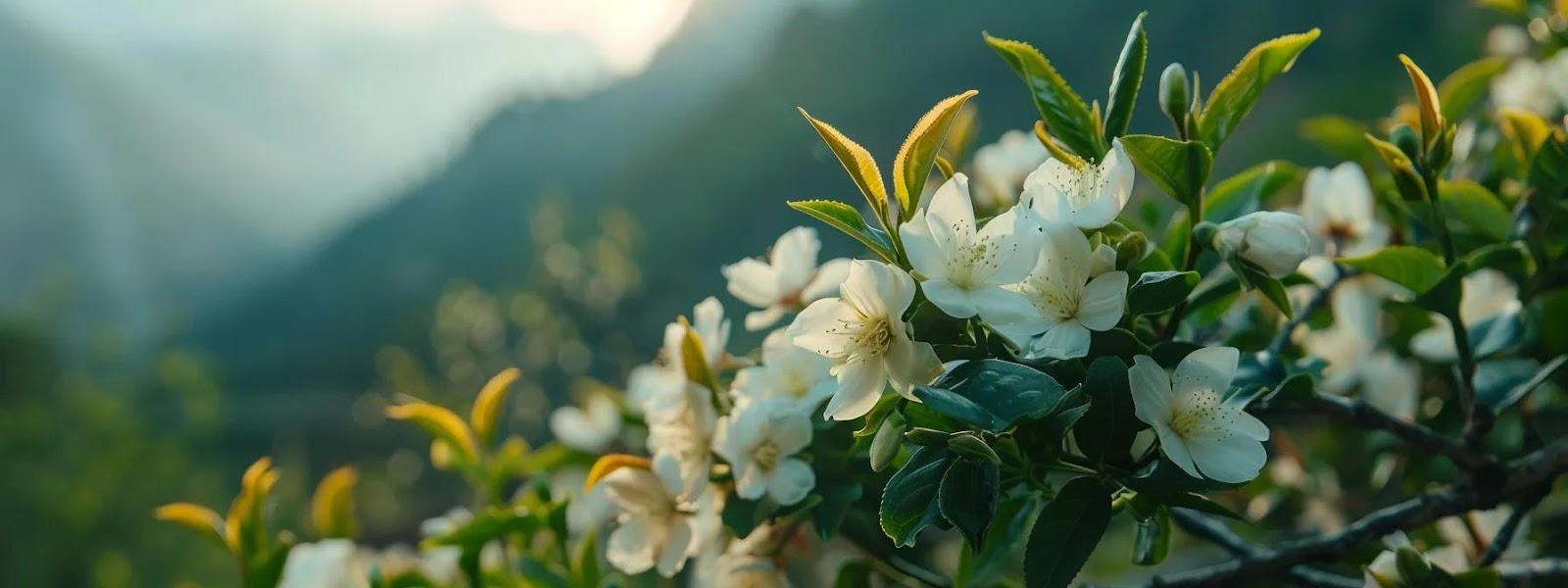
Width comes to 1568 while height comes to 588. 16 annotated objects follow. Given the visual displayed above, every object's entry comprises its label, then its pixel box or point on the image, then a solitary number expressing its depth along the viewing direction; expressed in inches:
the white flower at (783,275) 24.1
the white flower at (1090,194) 15.8
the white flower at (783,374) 21.3
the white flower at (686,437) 21.7
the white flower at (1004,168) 32.0
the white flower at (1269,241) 16.3
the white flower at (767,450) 20.4
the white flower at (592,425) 38.6
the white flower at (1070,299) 15.8
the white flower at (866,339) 15.7
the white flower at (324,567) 25.6
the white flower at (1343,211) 27.0
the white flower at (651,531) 22.8
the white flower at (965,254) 15.2
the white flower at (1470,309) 28.9
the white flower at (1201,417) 16.1
